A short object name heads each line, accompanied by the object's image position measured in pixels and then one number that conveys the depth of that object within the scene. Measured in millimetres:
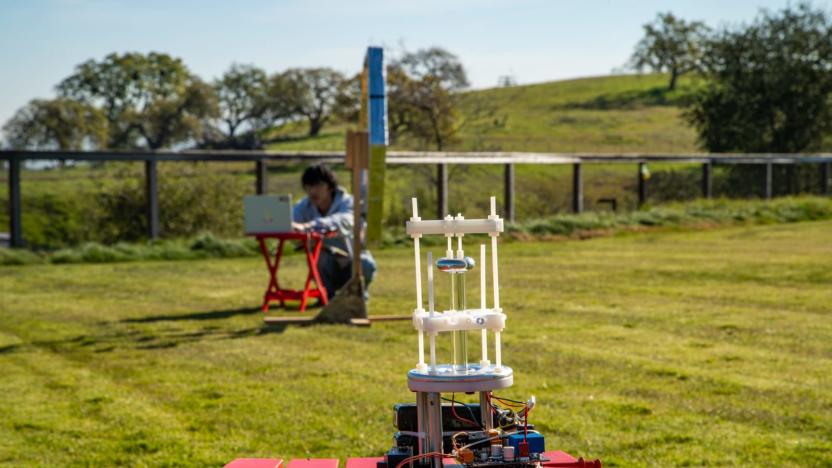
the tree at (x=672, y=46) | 81625
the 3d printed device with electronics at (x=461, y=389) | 3285
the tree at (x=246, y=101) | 53469
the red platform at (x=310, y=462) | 3814
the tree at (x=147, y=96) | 58281
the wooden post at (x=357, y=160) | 10086
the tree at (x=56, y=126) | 53156
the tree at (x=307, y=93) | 51312
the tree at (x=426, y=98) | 31422
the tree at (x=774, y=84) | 34750
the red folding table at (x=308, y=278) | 10852
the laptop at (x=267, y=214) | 10547
